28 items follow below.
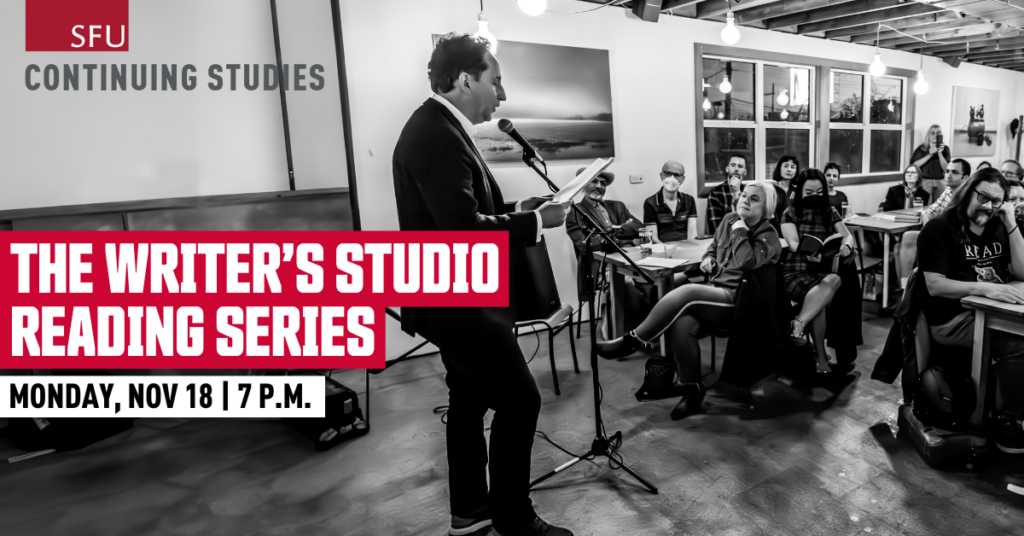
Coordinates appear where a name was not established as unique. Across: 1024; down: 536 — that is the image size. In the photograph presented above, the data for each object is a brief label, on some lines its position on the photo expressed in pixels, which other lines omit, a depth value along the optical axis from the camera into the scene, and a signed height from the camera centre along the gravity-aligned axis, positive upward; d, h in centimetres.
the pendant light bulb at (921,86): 660 +90
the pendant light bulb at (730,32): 446 +109
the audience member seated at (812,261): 321 -52
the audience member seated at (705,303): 289 -63
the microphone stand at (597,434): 193 -101
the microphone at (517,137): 163 +15
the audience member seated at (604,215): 409 -25
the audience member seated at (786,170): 495 +2
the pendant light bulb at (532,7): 362 +111
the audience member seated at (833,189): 512 -16
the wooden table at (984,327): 221 -64
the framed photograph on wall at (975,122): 852 +61
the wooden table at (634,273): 335 -55
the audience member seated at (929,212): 415 -36
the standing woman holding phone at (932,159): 723 +7
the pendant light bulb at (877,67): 567 +97
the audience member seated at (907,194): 600 -29
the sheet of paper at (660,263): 333 -48
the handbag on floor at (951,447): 224 -109
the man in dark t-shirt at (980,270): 233 -46
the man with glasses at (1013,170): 560 -9
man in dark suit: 149 -8
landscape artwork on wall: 443 +64
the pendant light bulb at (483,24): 381 +106
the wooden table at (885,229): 451 -48
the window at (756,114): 580 +62
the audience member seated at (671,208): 475 -25
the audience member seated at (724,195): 511 -17
